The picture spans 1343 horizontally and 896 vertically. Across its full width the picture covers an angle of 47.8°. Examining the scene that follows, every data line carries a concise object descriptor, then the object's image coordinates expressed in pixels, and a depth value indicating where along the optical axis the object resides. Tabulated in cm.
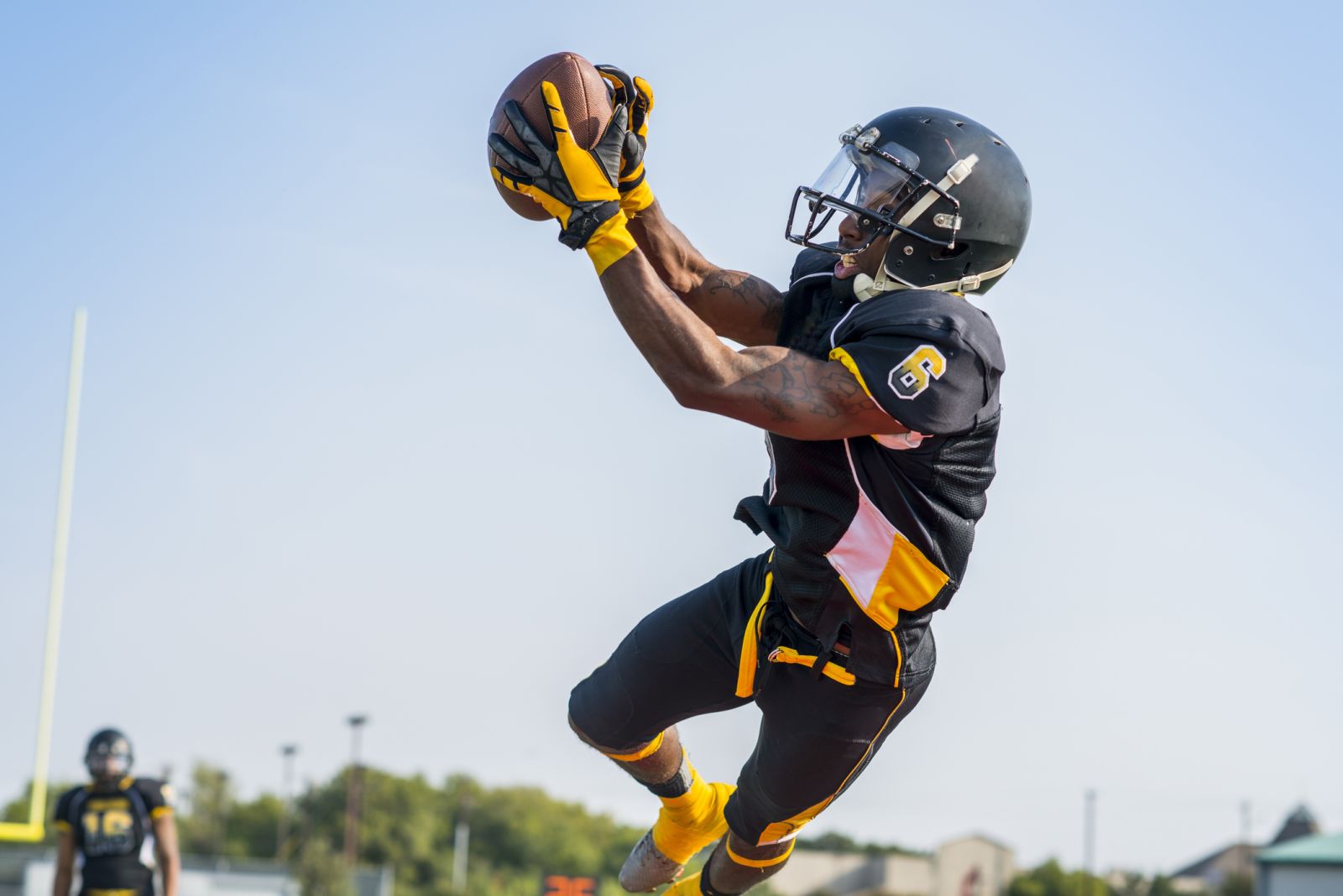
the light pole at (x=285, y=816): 5612
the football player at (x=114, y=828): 898
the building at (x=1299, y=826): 6084
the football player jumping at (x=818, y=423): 381
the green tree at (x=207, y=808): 6806
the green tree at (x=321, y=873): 4812
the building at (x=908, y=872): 6306
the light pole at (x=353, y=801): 4775
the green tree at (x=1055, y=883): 5297
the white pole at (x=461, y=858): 5936
